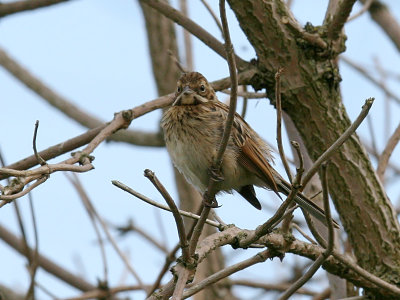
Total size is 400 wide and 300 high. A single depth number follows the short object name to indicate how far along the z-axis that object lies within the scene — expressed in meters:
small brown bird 8.22
